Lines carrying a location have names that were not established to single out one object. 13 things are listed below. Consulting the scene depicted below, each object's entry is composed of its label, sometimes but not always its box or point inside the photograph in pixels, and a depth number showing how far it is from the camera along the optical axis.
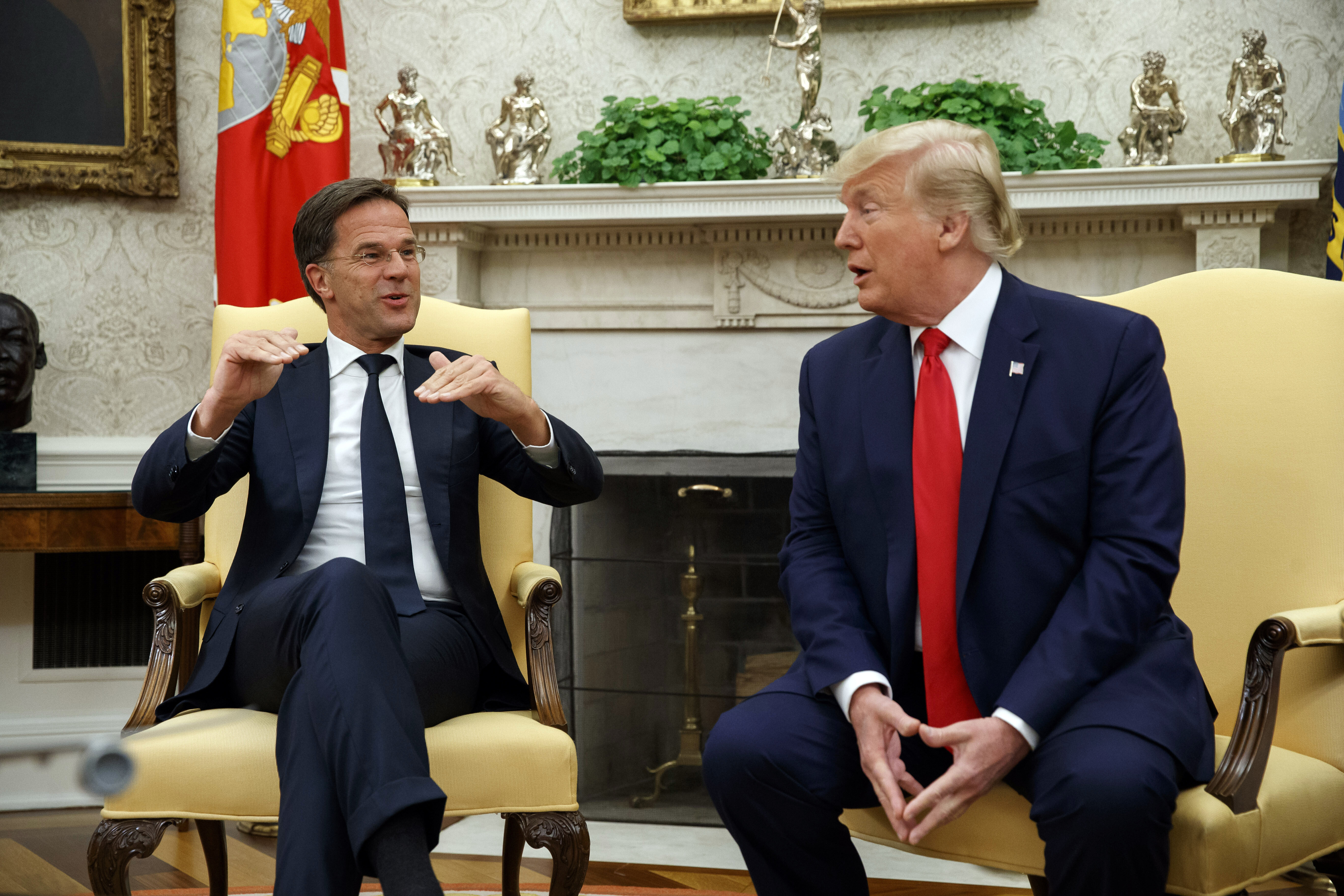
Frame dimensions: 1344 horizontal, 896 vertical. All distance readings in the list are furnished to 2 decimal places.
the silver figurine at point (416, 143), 3.21
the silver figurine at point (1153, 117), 2.94
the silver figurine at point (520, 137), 3.22
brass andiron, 3.07
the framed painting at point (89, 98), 3.34
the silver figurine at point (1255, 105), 2.81
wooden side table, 2.77
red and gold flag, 3.04
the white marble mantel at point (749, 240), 2.91
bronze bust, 2.94
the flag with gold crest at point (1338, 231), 2.64
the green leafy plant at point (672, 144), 3.07
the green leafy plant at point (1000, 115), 2.90
